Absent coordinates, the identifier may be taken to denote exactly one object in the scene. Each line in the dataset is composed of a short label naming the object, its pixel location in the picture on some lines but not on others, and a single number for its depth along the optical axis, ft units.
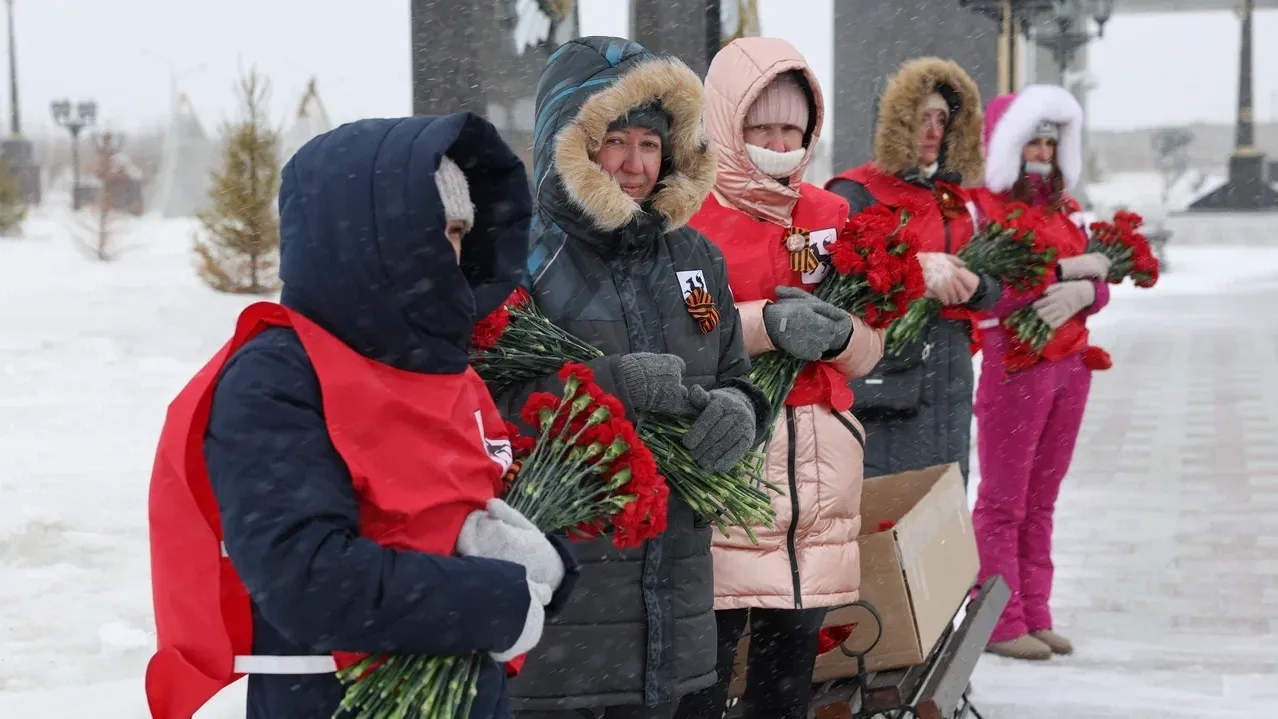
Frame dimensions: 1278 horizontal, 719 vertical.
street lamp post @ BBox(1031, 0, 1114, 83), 38.70
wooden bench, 13.16
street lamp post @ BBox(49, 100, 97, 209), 89.15
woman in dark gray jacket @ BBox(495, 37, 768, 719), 10.07
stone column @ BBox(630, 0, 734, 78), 19.42
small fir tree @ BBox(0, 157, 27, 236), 80.89
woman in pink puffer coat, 12.07
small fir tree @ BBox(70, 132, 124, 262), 75.66
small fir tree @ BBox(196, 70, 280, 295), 56.24
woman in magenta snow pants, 17.88
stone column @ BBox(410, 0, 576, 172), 15.74
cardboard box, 13.37
